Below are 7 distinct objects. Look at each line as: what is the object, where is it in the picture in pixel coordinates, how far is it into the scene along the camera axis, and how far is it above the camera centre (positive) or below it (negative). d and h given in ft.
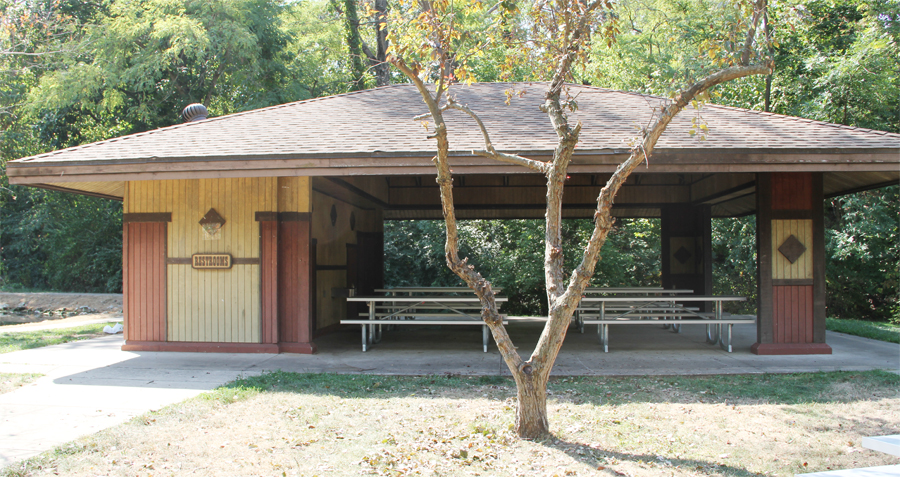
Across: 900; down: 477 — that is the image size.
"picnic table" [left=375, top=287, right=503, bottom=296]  35.12 -2.71
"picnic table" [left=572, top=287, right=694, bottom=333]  31.50 -2.77
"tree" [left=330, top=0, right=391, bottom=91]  67.31 +24.89
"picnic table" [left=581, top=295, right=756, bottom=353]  25.80 -3.33
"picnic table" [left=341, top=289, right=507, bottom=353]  25.55 -3.25
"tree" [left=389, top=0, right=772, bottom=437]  13.42 +2.36
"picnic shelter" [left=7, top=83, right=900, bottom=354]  22.56 +2.72
